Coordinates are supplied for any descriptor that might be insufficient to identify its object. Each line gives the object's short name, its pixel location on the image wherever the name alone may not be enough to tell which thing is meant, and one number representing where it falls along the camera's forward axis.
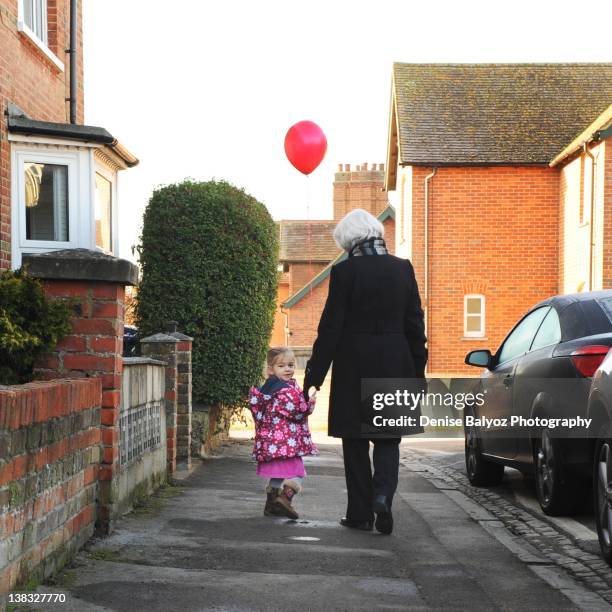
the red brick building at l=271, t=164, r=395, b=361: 55.16
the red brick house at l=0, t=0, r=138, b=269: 11.88
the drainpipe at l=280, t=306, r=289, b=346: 57.02
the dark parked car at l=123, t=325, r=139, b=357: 12.80
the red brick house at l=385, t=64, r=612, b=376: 27.47
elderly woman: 7.07
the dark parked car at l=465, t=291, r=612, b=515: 7.20
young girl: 7.62
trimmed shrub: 11.97
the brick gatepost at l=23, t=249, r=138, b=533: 6.38
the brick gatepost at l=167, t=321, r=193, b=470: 10.59
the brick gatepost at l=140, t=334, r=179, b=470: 9.83
